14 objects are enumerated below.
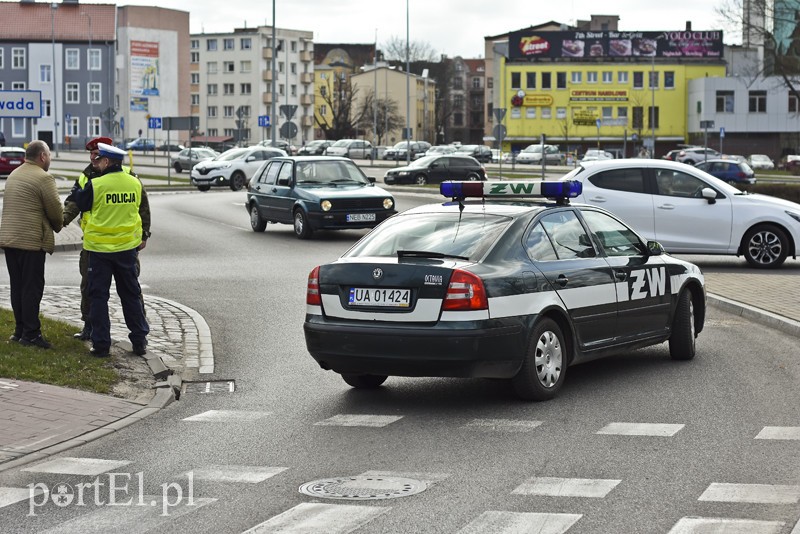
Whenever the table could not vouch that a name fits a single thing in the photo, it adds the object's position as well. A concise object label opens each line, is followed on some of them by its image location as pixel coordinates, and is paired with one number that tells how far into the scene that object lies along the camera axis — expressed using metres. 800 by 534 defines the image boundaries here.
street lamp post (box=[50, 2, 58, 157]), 112.44
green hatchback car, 25.33
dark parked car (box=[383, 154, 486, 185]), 54.78
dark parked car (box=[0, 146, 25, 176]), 60.56
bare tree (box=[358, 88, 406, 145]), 142.75
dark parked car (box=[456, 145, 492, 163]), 85.75
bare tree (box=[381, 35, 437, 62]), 175.62
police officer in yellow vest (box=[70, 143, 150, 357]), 10.73
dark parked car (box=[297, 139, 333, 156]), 84.31
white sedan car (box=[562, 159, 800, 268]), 20.20
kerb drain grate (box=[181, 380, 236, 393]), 10.08
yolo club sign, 123.38
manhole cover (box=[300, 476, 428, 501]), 6.48
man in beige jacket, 10.99
